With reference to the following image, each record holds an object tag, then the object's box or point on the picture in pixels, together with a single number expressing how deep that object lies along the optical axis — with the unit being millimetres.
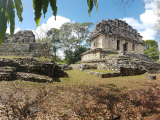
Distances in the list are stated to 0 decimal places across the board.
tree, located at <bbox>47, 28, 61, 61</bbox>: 24291
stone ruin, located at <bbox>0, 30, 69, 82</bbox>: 5227
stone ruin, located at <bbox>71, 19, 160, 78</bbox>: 9312
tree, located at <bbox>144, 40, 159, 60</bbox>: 27875
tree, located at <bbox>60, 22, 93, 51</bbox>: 24828
